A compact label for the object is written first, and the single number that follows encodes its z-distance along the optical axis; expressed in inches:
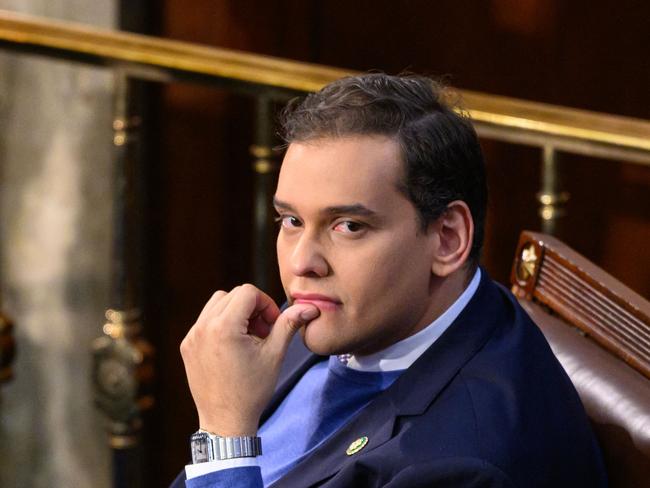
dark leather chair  224.2
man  222.9
